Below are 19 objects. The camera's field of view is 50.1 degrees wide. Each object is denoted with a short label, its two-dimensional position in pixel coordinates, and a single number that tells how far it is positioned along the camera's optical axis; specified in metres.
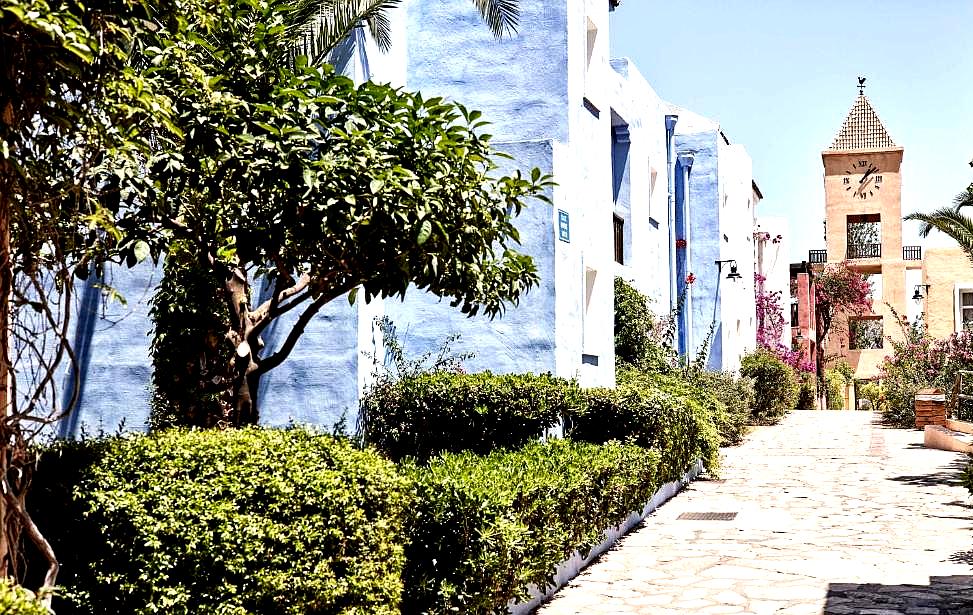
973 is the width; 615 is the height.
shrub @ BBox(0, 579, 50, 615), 3.85
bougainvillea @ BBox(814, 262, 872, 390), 46.69
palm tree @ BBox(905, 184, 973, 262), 18.89
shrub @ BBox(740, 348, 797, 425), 30.36
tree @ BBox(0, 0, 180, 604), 4.16
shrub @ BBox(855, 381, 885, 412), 39.66
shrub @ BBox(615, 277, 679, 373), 20.44
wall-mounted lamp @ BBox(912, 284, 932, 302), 41.86
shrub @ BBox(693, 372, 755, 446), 21.25
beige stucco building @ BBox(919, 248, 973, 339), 39.69
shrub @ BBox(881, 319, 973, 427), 26.12
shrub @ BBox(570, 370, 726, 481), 12.63
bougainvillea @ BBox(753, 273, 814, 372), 36.94
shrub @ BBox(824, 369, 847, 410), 44.88
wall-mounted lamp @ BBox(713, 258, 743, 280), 27.28
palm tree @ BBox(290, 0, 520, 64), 12.06
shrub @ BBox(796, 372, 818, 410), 38.53
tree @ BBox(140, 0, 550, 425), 5.91
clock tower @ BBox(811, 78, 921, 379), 50.53
